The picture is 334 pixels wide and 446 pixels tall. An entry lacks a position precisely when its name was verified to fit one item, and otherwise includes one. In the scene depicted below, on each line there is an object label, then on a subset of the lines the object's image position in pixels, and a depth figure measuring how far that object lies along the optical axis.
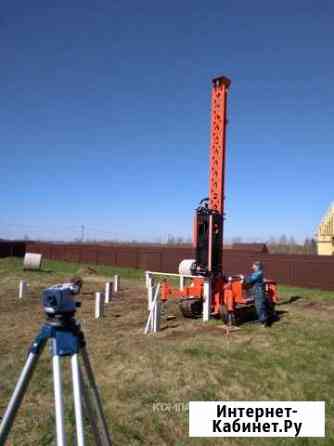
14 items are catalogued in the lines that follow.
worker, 10.73
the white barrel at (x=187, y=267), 12.20
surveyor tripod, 2.62
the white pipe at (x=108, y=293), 15.30
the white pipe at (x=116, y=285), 18.79
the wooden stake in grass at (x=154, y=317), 10.16
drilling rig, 11.77
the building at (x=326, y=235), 27.33
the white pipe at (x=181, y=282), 13.20
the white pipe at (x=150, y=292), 11.73
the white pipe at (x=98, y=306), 12.04
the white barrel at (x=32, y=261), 28.58
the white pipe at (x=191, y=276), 11.70
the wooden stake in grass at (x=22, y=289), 16.31
